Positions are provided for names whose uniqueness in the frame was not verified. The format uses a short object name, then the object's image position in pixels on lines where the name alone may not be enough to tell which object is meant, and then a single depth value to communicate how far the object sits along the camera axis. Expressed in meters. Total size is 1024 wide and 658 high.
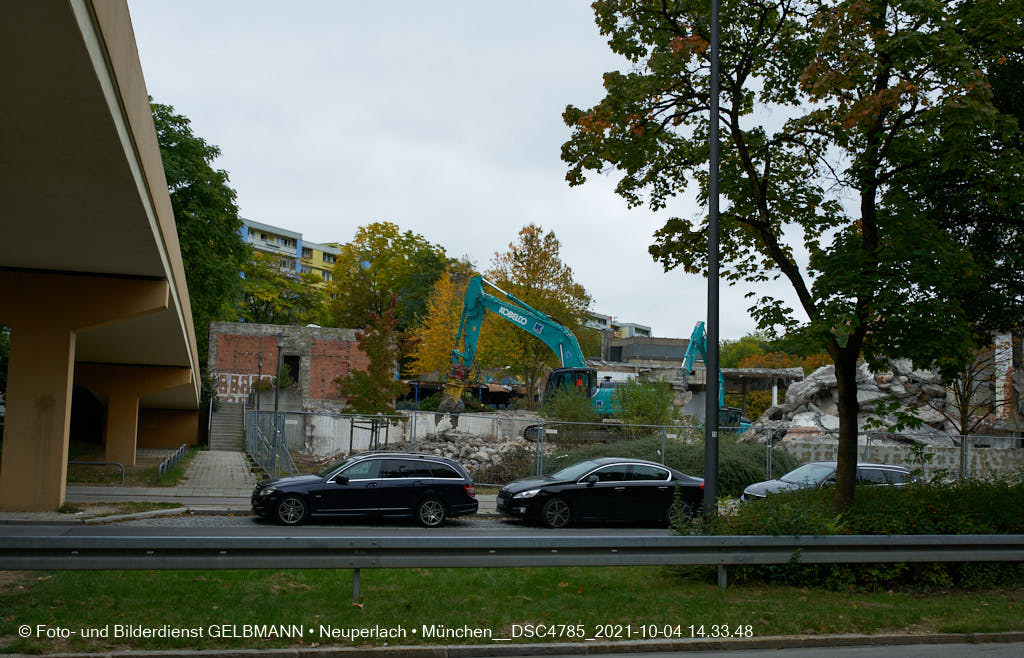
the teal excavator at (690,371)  39.19
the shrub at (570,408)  27.95
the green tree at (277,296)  64.65
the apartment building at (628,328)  162.57
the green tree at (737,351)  104.38
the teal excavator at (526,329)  32.31
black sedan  16.92
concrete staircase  42.28
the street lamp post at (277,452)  21.70
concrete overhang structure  6.49
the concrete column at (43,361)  15.73
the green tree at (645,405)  28.78
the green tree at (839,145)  10.00
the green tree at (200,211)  37.75
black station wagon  15.74
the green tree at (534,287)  49.50
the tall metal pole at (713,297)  10.89
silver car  17.66
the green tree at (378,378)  29.03
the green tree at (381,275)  66.69
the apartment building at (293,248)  103.19
